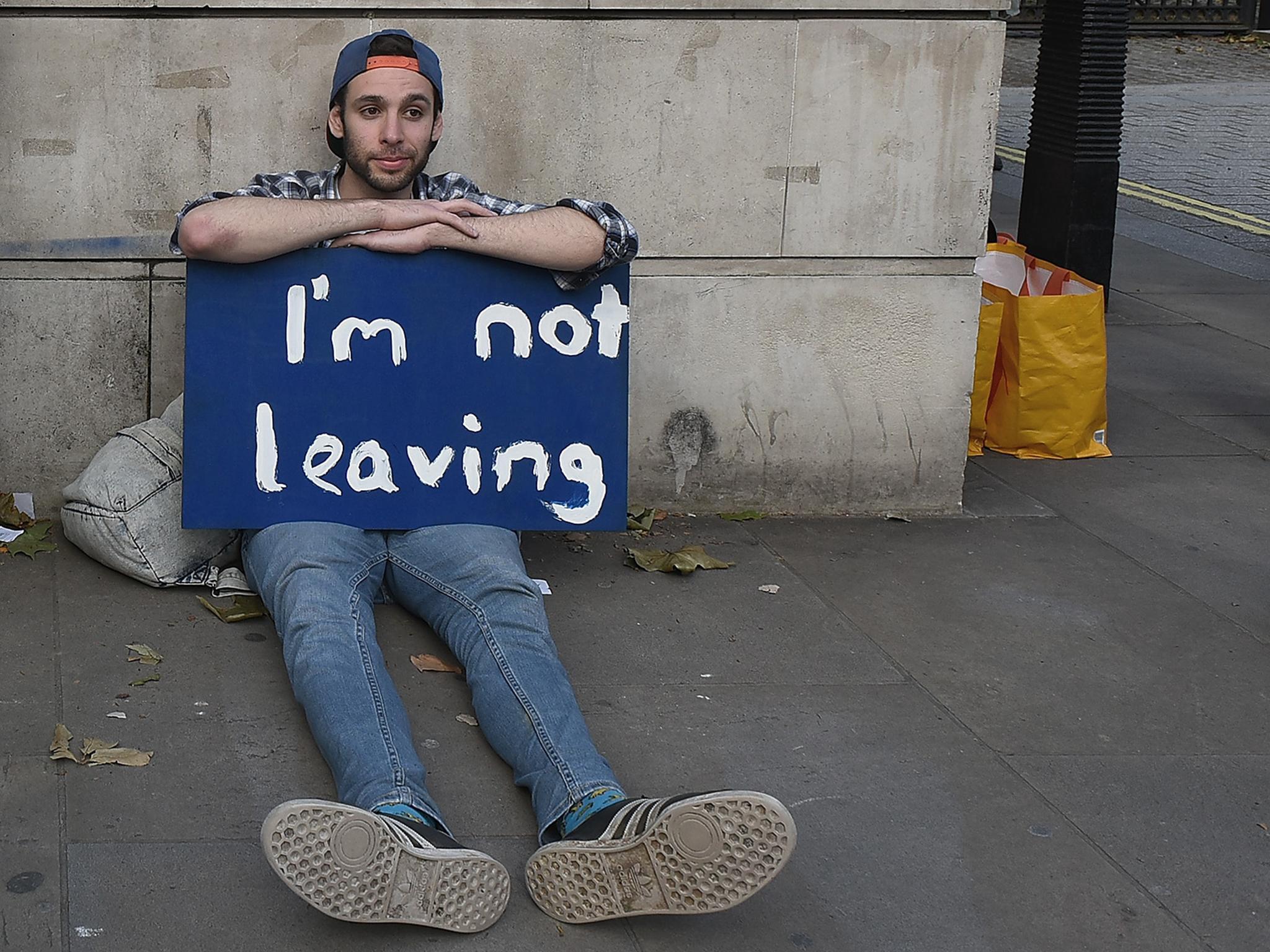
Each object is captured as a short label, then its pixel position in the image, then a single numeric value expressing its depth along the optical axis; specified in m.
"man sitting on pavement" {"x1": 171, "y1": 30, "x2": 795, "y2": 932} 2.69
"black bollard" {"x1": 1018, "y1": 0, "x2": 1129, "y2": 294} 7.82
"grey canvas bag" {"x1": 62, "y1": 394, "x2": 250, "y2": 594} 4.20
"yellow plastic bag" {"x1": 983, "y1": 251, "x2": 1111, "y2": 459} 5.63
